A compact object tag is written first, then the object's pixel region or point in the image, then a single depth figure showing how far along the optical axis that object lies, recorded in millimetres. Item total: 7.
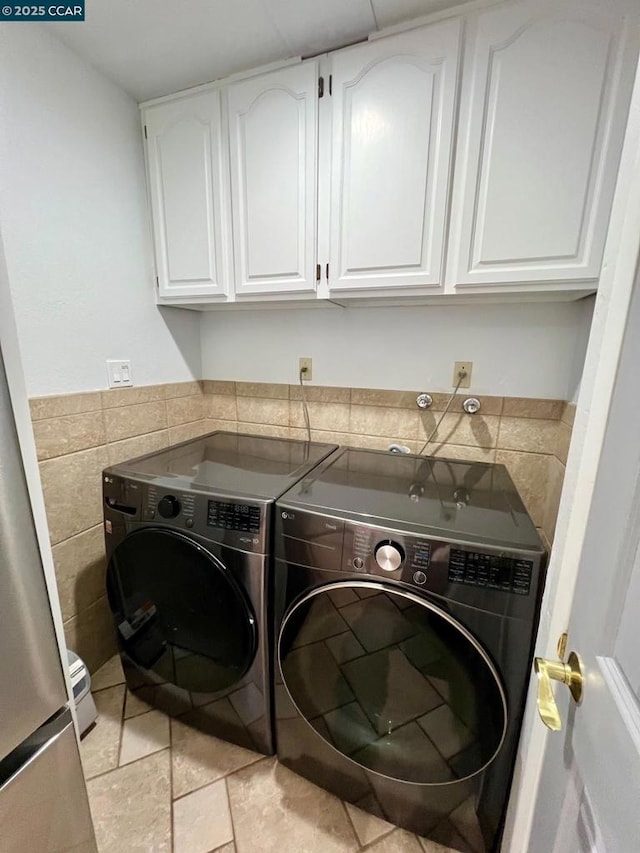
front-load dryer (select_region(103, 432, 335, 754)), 1050
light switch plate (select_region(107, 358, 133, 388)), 1476
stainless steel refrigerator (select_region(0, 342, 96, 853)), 466
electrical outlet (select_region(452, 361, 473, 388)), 1447
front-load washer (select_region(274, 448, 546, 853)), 818
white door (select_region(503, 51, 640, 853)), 385
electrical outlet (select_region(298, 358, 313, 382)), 1718
